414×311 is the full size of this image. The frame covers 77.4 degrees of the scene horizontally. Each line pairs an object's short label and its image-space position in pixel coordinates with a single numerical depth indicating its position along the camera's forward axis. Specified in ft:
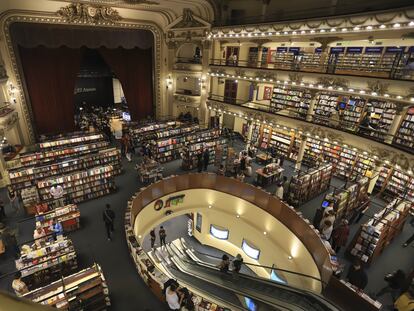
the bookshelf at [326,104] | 44.06
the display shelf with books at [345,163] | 42.69
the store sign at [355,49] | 41.82
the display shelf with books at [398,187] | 36.19
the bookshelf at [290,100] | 47.19
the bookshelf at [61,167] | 33.04
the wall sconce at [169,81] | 61.00
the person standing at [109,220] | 27.30
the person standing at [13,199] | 31.94
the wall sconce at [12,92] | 43.32
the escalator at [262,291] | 21.40
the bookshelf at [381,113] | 37.68
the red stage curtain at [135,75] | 56.18
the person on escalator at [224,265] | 27.86
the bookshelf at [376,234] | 27.48
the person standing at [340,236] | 29.01
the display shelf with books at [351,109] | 40.55
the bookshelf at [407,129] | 34.53
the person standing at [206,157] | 42.60
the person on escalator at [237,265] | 27.43
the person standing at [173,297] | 19.15
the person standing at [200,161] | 42.36
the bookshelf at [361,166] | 40.66
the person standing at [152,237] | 36.71
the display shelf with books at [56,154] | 37.06
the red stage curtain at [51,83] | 46.37
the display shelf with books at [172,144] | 44.86
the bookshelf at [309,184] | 36.04
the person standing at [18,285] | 19.98
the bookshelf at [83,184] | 32.60
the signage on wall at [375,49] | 39.29
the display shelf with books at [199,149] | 43.42
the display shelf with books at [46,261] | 22.89
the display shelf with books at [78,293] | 19.49
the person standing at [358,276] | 23.34
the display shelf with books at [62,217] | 27.84
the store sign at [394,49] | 36.70
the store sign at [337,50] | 44.17
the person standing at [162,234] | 36.64
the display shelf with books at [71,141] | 41.50
